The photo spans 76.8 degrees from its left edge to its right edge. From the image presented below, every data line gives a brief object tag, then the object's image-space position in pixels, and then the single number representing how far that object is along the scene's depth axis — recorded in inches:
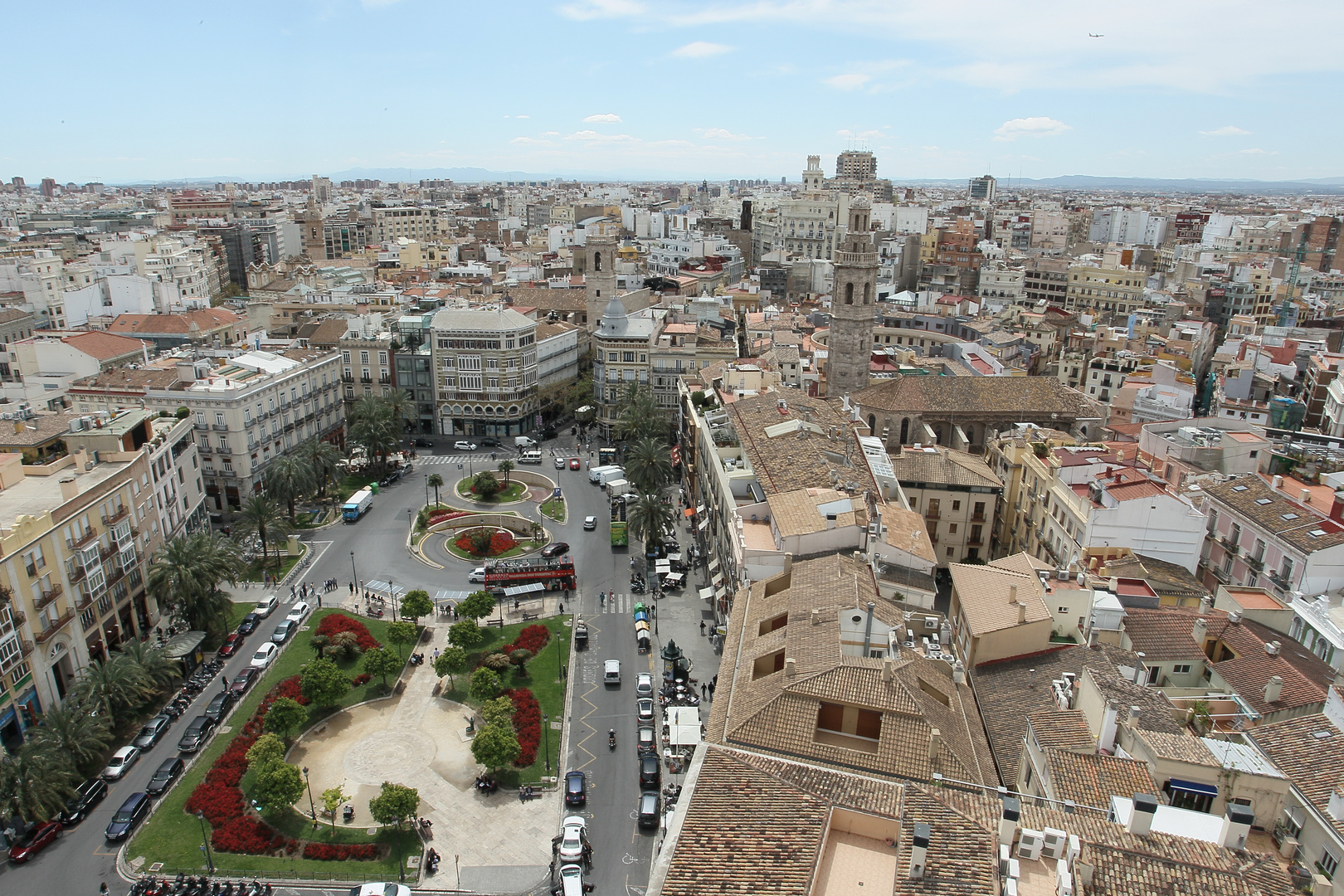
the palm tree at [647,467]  2792.8
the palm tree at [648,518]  2541.8
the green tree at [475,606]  2089.1
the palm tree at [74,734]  1537.9
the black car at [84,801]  1492.4
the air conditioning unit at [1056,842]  869.8
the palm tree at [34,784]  1409.9
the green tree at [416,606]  2087.8
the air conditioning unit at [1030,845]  885.2
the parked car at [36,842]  1403.8
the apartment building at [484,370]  3614.7
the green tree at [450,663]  1860.2
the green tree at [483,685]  1781.5
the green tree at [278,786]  1455.5
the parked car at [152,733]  1696.6
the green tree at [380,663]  1860.2
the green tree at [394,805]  1416.1
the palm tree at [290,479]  2659.9
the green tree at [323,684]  1764.3
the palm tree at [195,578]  2012.8
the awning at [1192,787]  1046.4
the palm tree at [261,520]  2417.6
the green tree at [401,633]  1962.4
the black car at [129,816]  1454.2
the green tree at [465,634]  1968.5
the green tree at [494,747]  1556.3
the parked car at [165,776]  1566.2
